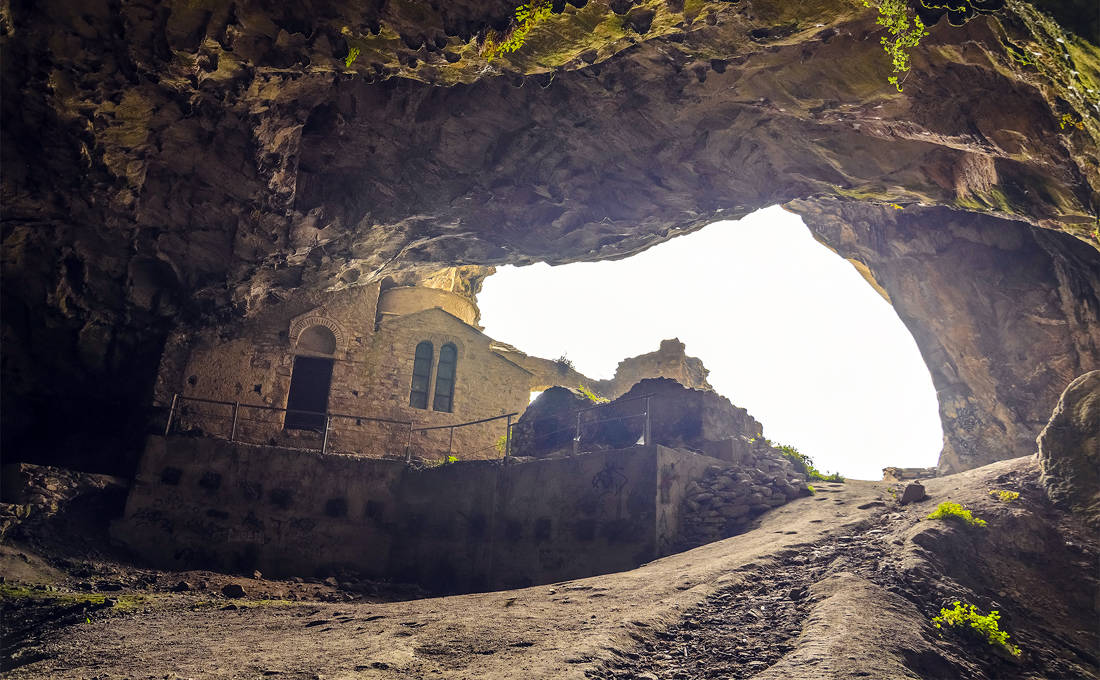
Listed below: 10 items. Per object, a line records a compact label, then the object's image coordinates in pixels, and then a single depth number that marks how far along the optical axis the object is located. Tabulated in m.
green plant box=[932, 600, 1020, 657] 7.10
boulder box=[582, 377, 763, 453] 15.16
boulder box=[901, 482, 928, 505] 11.50
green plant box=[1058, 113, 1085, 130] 6.51
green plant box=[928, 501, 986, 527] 9.38
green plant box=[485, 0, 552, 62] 8.94
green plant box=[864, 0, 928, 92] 7.31
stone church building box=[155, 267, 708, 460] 16.36
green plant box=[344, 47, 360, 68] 10.30
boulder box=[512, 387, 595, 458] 16.25
